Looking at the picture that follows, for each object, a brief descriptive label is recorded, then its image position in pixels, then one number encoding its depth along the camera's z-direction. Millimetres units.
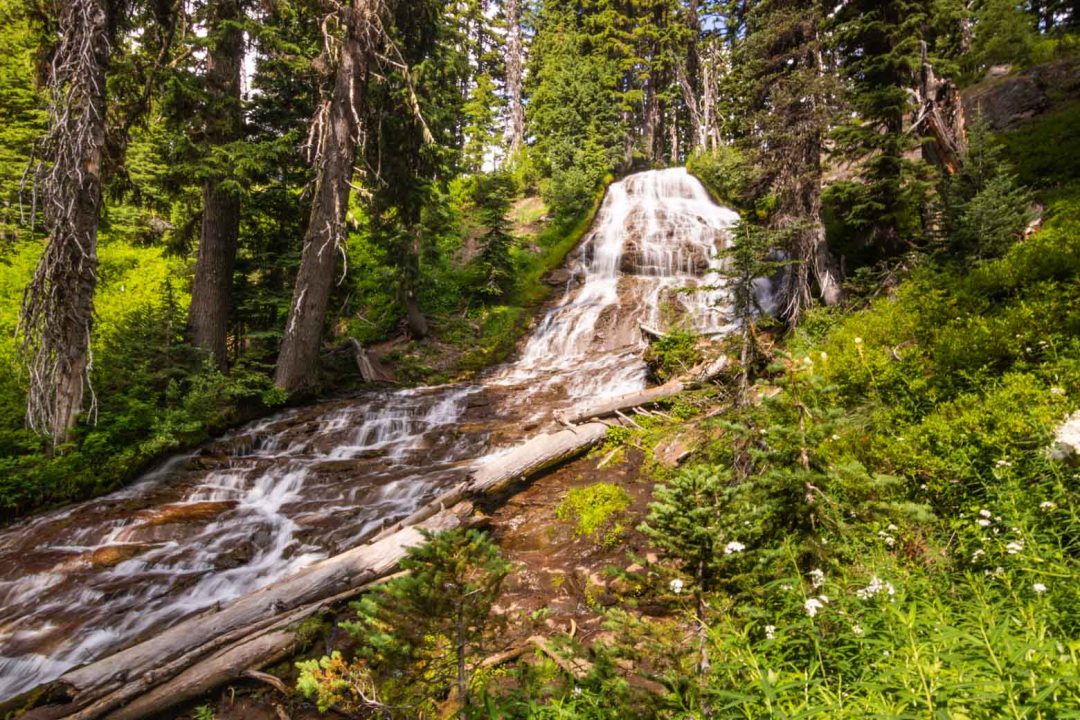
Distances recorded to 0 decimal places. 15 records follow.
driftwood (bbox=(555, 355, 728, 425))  9094
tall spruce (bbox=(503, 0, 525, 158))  36312
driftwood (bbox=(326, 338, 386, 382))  14008
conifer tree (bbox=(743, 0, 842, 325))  9336
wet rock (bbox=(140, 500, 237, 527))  7104
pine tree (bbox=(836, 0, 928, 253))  8203
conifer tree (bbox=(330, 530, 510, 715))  2635
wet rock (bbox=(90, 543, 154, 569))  6246
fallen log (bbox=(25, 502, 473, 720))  4121
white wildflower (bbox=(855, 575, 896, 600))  2523
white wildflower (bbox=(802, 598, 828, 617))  2318
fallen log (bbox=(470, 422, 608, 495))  7160
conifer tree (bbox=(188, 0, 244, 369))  10531
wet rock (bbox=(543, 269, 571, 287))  20667
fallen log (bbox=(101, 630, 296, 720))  4039
